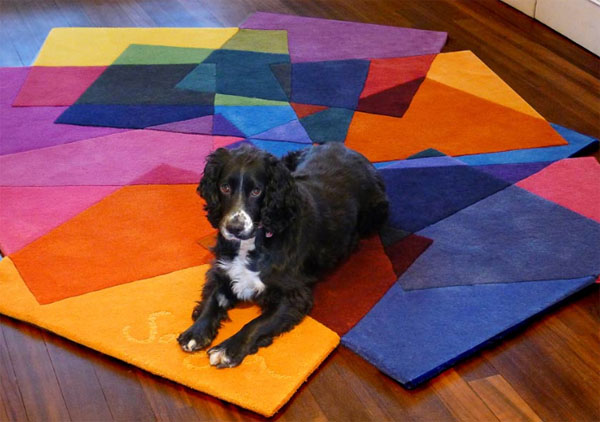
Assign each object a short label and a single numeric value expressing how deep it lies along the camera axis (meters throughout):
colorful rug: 2.69
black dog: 2.56
